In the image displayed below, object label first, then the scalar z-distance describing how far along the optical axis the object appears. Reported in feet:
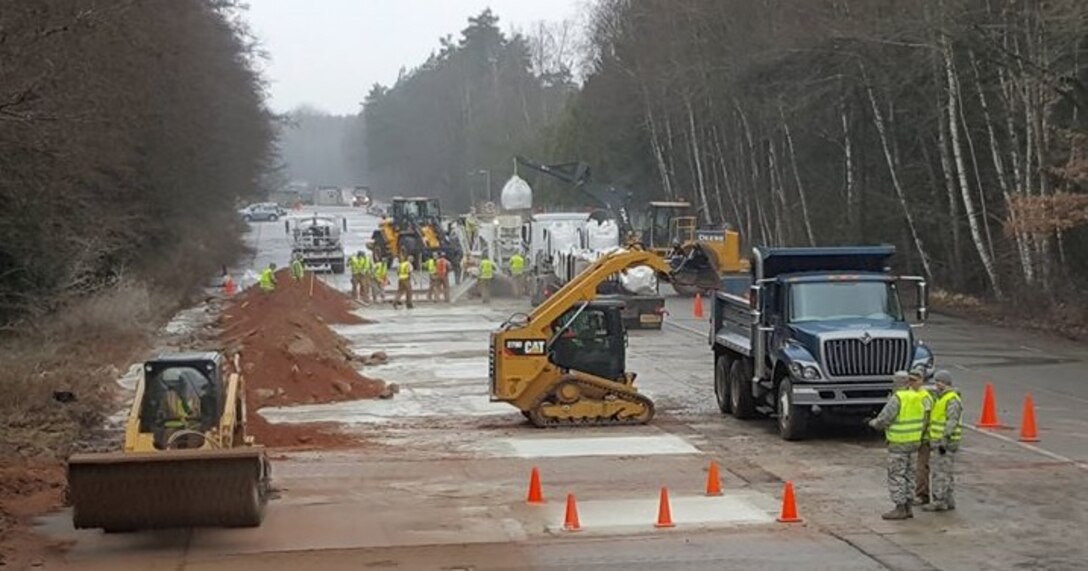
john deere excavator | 157.99
